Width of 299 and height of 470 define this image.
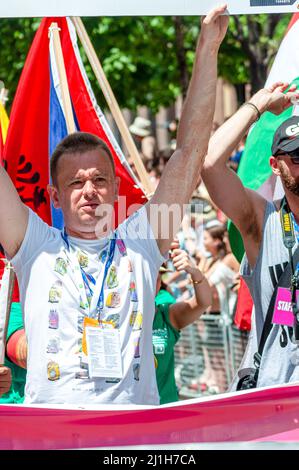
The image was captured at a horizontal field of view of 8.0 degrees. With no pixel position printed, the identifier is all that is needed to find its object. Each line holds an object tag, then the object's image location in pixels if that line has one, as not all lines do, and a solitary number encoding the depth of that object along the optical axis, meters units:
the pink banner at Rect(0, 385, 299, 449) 7.38
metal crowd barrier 19.21
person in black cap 8.35
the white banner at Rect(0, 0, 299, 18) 7.89
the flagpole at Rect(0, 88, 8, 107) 11.09
